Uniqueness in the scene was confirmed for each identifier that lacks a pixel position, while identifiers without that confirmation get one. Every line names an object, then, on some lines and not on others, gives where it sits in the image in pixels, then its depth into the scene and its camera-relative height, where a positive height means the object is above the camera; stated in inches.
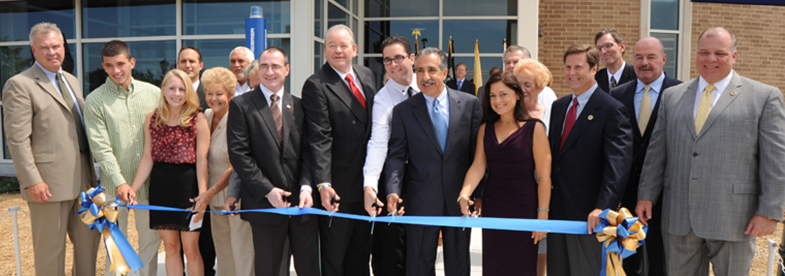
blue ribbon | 120.3 -26.5
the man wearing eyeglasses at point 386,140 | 135.5 -7.7
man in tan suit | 152.6 -12.5
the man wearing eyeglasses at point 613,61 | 184.1 +20.3
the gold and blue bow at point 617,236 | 109.0 -26.4
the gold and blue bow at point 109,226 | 139.4 -32.0
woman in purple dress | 125.6 -14.3
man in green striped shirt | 155.1 -3.5
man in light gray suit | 114.2 -11.6
